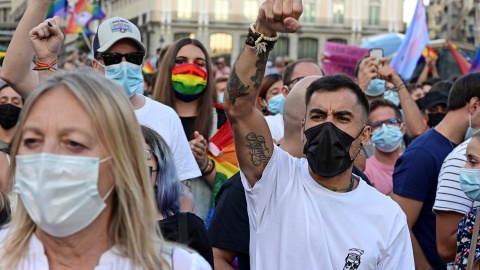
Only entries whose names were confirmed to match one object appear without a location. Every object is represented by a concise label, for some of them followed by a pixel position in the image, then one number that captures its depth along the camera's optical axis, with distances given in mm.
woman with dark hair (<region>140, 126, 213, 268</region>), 3244
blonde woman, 2176
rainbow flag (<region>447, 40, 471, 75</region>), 14015
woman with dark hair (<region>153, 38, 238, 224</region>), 5531
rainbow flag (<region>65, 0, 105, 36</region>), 20062
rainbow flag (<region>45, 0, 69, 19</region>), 9925
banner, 11394
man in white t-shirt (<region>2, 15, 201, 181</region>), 4109
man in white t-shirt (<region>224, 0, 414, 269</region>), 3322
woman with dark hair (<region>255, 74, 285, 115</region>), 7187
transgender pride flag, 12148
